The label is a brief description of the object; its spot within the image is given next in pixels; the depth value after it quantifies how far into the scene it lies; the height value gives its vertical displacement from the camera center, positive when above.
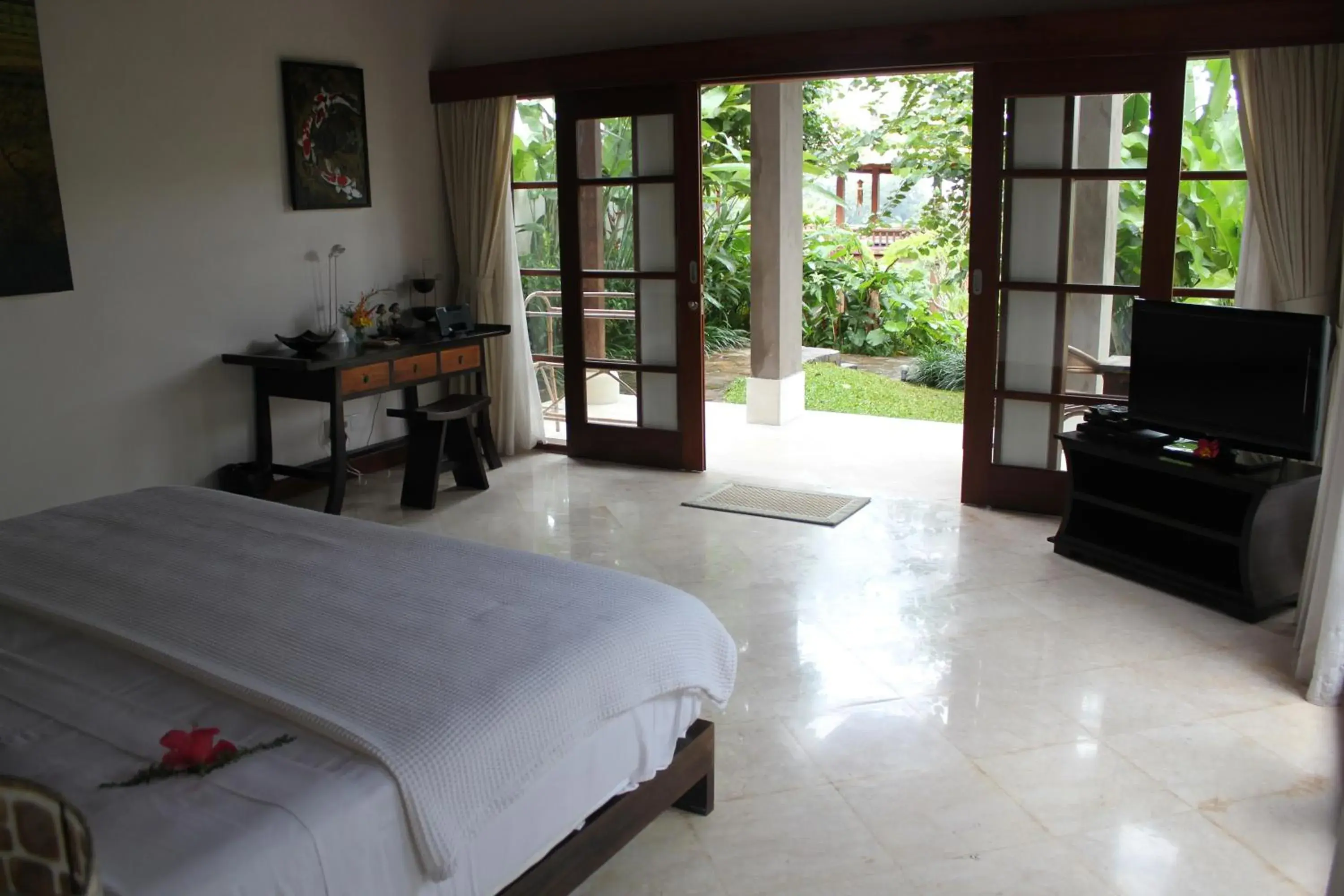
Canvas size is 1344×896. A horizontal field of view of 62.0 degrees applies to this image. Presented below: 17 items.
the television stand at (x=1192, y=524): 3.80 -1.03
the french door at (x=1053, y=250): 4.51 -0.06
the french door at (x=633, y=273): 5.64 -0.14
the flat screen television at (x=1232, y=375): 3.71 -0.49
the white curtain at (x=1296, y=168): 4.08 +0.23
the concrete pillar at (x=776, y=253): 6.73 -0.06
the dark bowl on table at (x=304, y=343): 5.03 -0.40
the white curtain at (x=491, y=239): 6.00 +0.06
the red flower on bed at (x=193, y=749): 1.78 -0.78
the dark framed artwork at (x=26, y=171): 4.11 +0.33
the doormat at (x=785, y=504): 5.09 -1.21
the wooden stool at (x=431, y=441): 5.31 -0.91
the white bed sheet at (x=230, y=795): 1.60 -0.82
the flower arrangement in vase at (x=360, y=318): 5.39 -0.31
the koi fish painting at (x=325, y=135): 5.25 +0.56
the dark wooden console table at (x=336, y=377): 4.89 -0.56
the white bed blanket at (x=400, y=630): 1.91 -0.76
